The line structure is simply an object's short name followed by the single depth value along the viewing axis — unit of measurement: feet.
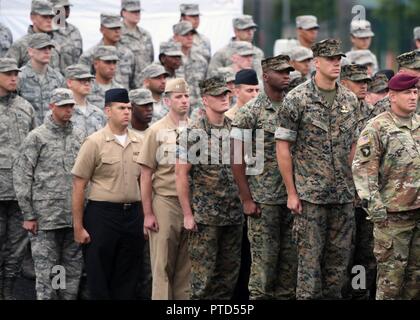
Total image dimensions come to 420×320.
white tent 53.88
